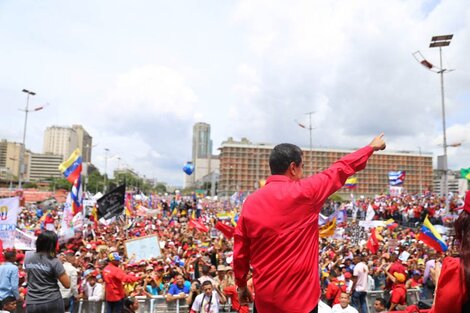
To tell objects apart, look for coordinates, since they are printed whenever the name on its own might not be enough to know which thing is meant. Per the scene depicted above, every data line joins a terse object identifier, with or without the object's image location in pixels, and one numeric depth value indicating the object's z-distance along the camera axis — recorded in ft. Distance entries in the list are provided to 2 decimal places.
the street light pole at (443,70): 69.10
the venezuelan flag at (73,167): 49.41
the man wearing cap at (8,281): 16.31
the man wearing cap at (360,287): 29.55
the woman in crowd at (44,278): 12.72
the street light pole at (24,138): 116.16
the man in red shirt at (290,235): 7.37
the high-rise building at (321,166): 433.89
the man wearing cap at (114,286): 24.31
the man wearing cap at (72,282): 17.58
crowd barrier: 25.62
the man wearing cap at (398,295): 24.02
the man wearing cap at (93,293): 25.67
